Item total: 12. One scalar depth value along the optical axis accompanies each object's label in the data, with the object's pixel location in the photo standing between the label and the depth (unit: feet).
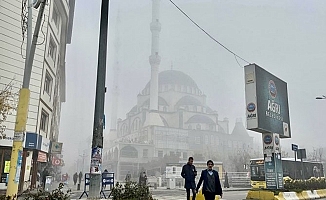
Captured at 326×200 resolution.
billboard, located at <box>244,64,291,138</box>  55.42
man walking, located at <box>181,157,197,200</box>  34.83
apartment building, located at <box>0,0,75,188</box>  71.77
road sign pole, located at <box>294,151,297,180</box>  97.57
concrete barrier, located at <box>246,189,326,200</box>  51.27
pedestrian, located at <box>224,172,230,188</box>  133.18
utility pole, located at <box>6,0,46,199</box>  27.96
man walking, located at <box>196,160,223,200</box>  29.76
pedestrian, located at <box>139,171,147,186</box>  76.66
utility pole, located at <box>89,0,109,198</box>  30.94
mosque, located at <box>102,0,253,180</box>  294.05
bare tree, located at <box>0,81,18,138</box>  56.03
